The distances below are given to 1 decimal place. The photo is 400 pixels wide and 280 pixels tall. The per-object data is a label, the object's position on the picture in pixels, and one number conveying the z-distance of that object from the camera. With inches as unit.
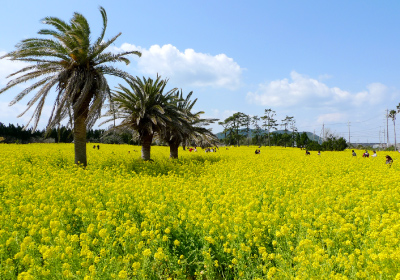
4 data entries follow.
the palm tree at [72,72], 529.3
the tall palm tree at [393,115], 2977.4
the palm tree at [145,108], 650.8
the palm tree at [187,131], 706.8
